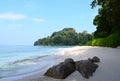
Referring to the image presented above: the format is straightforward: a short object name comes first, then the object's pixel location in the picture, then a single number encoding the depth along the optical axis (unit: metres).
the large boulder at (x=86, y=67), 3.56
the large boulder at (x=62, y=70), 3.64
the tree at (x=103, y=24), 10.82
